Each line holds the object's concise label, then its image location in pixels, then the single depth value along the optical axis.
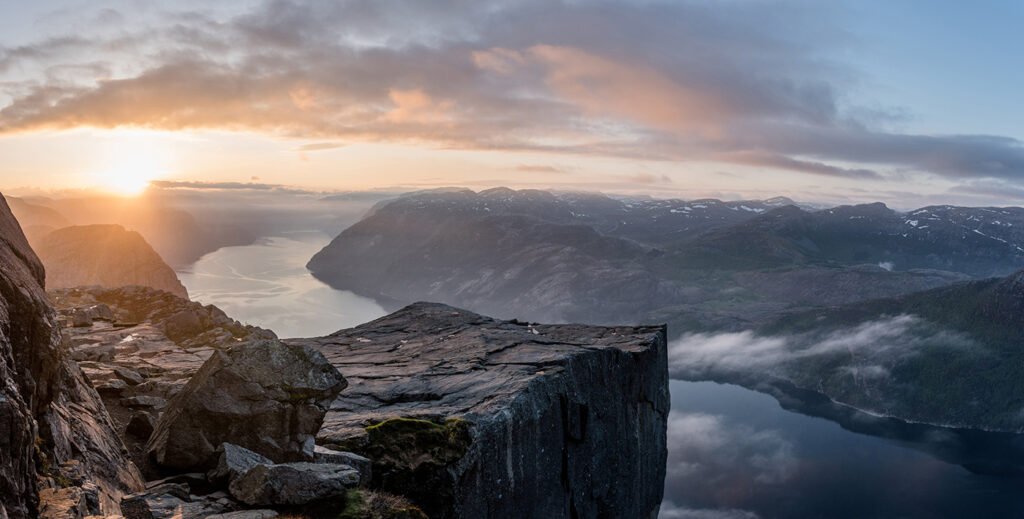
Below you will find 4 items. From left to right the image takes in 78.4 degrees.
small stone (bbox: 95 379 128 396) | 26.59
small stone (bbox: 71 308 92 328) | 44.69
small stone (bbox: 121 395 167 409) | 25.92
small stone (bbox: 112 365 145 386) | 29.00
